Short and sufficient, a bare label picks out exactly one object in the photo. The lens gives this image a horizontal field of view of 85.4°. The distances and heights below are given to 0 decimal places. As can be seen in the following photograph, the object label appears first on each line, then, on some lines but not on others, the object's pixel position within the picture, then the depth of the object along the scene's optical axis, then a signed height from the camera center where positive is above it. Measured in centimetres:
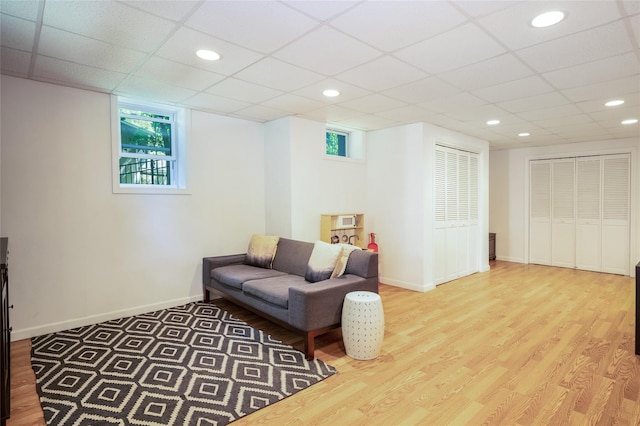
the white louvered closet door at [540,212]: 703 -13
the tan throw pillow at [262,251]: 446 -54
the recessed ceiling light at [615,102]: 391 +118
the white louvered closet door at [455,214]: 544 -13
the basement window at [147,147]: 400 +78
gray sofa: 301 -78
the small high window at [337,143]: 556 +106
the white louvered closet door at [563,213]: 673 -15
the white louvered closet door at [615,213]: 615 -15
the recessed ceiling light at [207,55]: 268 +123
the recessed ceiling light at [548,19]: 211 +117
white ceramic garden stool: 294 -102
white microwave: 515 -21
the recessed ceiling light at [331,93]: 359 +122
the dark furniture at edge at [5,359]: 188 -89
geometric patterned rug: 223 -127
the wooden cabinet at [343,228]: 504 -31
